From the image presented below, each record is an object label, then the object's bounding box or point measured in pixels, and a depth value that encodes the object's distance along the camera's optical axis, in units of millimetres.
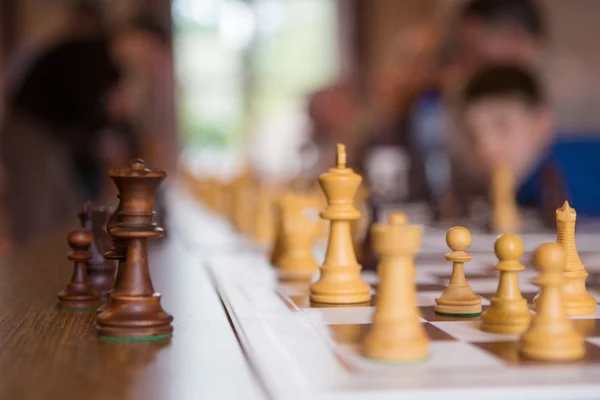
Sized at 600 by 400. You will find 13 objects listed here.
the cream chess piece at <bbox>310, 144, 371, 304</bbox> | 852
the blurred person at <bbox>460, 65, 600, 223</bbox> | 1805
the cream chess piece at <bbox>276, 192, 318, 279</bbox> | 1001
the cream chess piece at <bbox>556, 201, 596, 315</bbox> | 812
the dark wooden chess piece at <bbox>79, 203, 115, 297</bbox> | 884
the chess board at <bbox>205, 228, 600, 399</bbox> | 660
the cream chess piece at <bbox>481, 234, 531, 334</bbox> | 765
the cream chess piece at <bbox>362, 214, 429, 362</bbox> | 698
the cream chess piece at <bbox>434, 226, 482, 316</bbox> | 810
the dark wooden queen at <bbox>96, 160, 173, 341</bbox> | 750
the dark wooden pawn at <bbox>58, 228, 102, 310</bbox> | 838
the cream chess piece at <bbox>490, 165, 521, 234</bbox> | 1339
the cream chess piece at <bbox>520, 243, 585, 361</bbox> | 706
